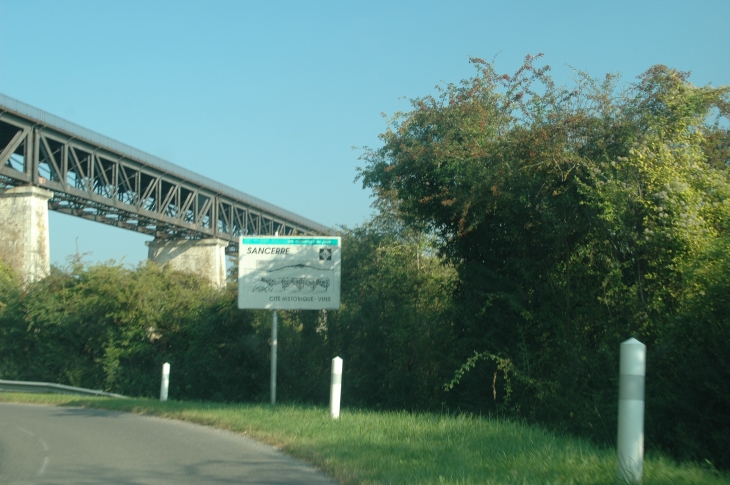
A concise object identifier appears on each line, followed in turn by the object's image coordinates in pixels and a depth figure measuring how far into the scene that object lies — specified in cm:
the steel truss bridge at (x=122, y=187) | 3765
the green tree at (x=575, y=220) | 1147
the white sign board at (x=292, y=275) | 1703
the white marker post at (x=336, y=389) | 1262
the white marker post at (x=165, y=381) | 1928
